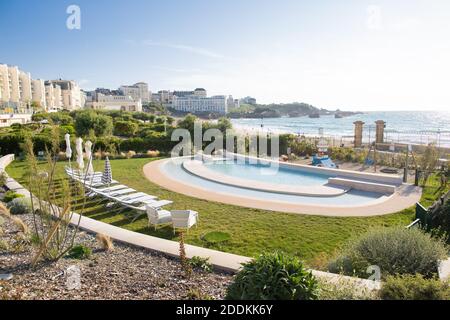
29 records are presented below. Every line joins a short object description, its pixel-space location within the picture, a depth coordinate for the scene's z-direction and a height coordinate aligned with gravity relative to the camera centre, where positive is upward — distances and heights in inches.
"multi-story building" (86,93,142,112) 3648.6 +191.4
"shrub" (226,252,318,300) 128.2 -64.3
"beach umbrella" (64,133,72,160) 493.0 -32.0
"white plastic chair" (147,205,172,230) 299.7 -88.6
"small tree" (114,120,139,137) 1183.4 -23.6
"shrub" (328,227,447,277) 173.9 -73.1
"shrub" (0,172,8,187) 469.1 -83.5
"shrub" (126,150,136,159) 793.4 -79.6
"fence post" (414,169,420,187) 482.0 -83.6
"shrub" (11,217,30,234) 251.8 -82.0
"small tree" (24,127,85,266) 191.5 -56.8
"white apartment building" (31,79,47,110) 3474.4 +350.1
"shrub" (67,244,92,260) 210.3 -85.8
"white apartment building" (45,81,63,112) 3597.4 +295.8
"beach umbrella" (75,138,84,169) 415.0 -38.9
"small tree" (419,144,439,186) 510.9 -59.2
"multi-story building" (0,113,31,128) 1790.4 +20.4
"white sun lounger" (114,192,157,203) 361.4 -86.5
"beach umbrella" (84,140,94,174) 474.7 -64.8
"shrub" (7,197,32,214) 322.3 -84.4
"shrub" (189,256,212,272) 193.0 -84.9
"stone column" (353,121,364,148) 878.1 -30.8
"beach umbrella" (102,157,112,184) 452.4 -74.4
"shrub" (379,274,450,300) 129.2 -67.6
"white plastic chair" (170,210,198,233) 285.7 -85.0
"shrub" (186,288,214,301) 155.3 -83.2
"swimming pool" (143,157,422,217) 385.1 -98.0
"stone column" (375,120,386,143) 860.2 -24.9
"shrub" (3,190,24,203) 373.7 -85.8
